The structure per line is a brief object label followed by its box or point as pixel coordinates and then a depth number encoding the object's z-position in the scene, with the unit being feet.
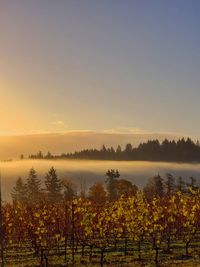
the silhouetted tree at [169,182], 370.53
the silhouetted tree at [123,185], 383.04
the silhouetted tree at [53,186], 378.32
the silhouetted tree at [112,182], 394.95
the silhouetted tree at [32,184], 407.52
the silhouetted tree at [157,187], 348.18
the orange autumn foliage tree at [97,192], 336.45
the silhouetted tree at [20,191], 413.80
